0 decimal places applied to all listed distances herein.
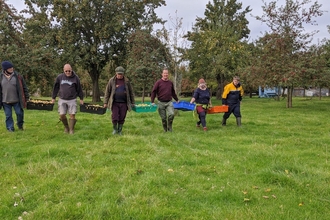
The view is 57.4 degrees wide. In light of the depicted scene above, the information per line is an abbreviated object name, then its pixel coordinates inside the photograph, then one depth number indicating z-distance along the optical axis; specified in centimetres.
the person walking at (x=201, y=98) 1037
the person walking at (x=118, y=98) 860
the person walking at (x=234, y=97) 1070
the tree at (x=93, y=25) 2608
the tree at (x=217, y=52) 3006
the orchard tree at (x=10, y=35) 1800
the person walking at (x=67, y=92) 844
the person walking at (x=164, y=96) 942
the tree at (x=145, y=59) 2447
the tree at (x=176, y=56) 1572
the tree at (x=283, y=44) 1930
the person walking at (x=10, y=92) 870
